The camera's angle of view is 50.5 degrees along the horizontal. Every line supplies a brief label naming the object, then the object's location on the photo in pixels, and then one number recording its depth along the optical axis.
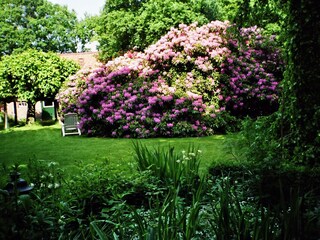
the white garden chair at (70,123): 14.46
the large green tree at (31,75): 21.02
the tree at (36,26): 36.44
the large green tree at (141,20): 20.02
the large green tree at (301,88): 4.88
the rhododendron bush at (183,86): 12.43
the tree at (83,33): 38.50
